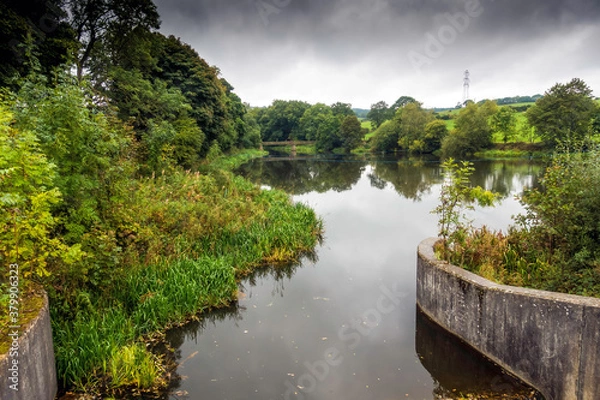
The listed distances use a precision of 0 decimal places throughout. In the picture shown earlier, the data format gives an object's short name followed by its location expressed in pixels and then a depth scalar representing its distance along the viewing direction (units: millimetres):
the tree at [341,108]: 113562
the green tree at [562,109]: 45062
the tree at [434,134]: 65625
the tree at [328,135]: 92438
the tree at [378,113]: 108125
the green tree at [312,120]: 98794
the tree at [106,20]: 17375
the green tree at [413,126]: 70156
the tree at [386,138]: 77562
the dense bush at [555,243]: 6059
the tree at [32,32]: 11828
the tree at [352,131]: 85750
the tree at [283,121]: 109625
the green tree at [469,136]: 55844
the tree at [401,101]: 114312
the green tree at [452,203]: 7230
